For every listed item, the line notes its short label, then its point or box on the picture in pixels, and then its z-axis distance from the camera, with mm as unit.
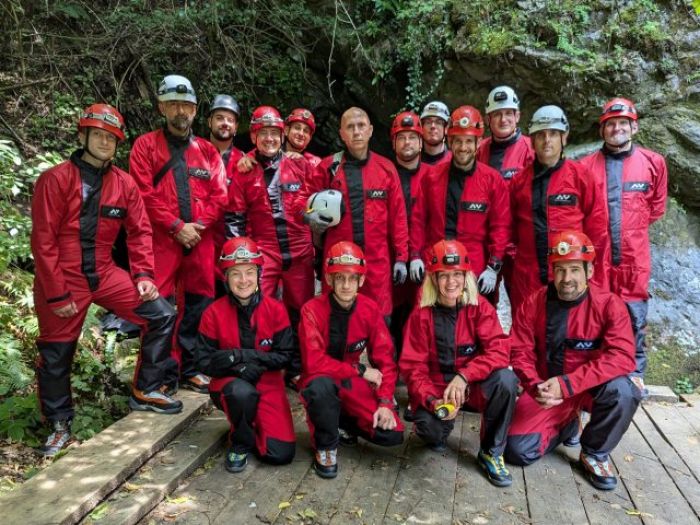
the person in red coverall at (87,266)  3830
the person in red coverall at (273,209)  5004
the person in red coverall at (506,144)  5020
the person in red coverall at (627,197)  4781
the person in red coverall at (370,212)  4719
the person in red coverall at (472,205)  4562
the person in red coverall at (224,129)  5535
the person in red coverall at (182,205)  4684
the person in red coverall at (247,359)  3699
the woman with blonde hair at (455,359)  3703
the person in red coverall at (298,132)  5828
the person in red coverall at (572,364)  3660
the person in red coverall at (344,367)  3664
